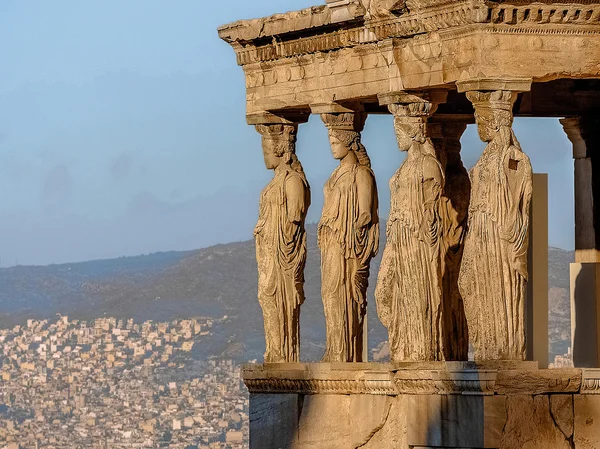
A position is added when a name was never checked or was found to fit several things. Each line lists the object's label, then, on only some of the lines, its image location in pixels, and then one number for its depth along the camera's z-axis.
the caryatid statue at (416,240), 36.59
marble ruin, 35.53
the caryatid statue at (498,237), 35.53
